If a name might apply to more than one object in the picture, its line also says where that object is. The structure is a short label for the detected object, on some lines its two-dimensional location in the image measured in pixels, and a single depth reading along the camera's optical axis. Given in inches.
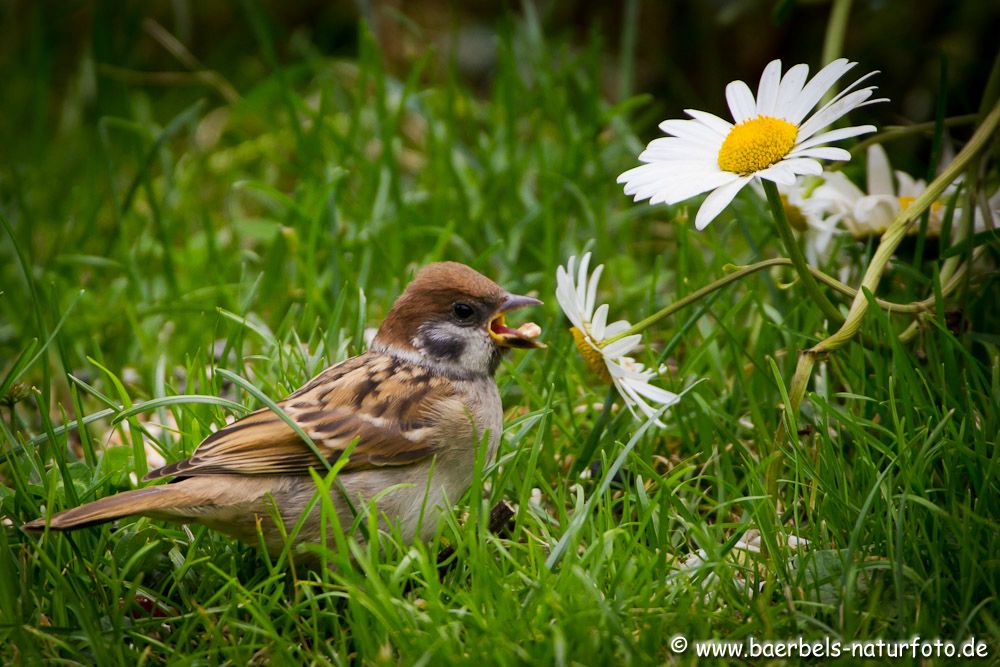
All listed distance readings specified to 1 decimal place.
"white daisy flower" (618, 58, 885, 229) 195.8
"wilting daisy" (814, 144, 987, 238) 264.2
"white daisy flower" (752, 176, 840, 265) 265.0
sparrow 205.5
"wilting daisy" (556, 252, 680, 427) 213.5
